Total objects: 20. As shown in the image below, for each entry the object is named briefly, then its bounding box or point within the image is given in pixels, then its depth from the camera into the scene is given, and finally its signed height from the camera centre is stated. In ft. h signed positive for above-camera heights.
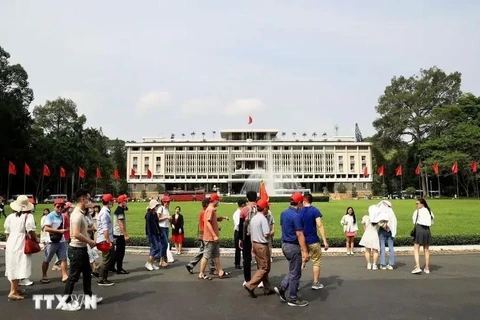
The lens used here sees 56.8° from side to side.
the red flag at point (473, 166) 168.78 +9.50
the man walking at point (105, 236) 29.25 -2.52
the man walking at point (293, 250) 23.89 -3.09
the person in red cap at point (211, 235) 30.89 -2.72
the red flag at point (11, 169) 146.52 +10.25
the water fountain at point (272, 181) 232.53 +8.86
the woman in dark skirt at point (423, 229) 33.35 -2.80
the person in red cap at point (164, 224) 37.55 -2.39
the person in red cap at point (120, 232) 32.42 -2.58
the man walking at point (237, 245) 34.75 -3.96
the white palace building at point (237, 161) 331.98 +25.57
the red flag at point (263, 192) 38.43 +0.28
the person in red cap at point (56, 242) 30.45 -3.02
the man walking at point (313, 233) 26.86 -2.39
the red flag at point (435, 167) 178.23 +9.87
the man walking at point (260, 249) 25.58 -3.17
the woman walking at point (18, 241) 25.31 -2.41
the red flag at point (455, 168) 170.44 +8.95
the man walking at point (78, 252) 23.20 -2.83
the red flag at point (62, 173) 179.40 +10.47
